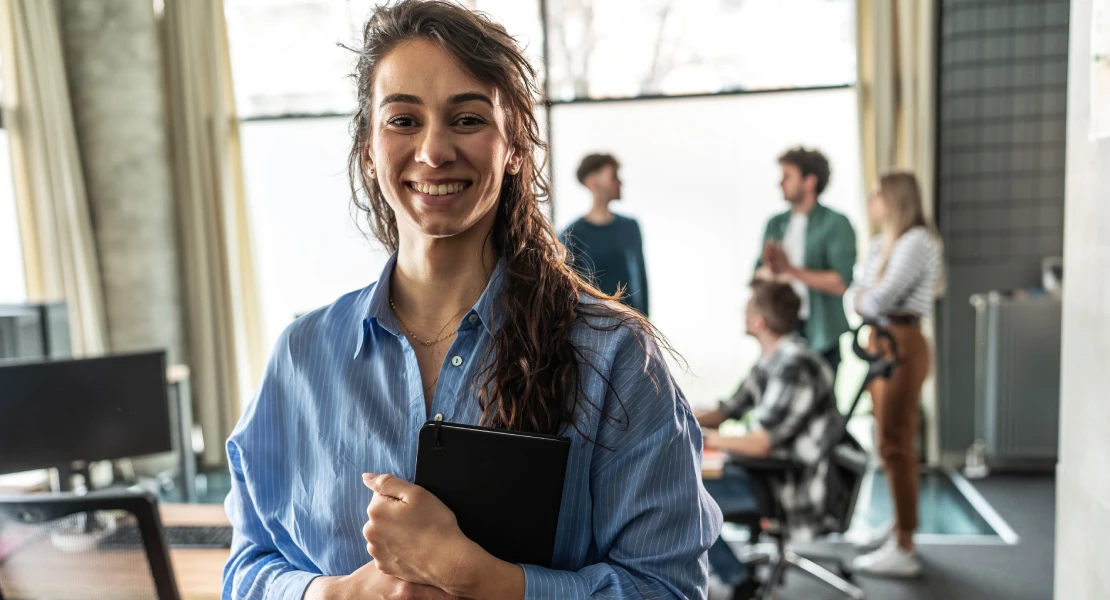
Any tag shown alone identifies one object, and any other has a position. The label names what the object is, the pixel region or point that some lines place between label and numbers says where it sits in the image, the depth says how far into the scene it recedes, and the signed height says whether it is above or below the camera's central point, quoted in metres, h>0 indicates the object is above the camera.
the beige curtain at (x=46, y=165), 4.19 +0.32
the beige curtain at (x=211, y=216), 4.79 +0.04
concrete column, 4.56 +0.38
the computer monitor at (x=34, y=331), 2.71 -0.32
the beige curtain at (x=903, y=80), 4.34 +0.56
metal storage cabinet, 4.28 -0.95
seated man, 2.67 -0.73
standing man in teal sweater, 3.36 -0.13
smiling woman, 0.87 -0.19
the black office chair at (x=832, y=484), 2.68 -0.90
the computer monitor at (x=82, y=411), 2.30 -0.50
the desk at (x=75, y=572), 1.30 -0.52
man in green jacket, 3.80 -0.25
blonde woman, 3.34 -0.59
